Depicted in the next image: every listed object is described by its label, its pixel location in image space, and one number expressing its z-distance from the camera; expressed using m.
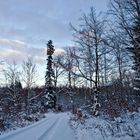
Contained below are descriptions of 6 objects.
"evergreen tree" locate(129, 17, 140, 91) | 6.74
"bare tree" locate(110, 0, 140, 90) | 6.80
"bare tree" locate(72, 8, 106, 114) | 13.08
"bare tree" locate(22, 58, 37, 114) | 29.04
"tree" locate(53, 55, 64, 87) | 34.00
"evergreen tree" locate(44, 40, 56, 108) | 32.67
